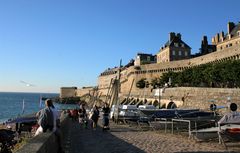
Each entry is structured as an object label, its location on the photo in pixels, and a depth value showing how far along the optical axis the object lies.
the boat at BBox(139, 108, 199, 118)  14.81
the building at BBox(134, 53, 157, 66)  70.00
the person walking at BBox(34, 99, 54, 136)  5.94
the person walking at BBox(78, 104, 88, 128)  14.85
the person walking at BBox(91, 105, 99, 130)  13.18
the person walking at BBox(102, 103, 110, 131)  12.32
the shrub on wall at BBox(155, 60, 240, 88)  25.97
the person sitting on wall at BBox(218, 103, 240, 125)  7.30
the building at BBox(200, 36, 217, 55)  54.02
